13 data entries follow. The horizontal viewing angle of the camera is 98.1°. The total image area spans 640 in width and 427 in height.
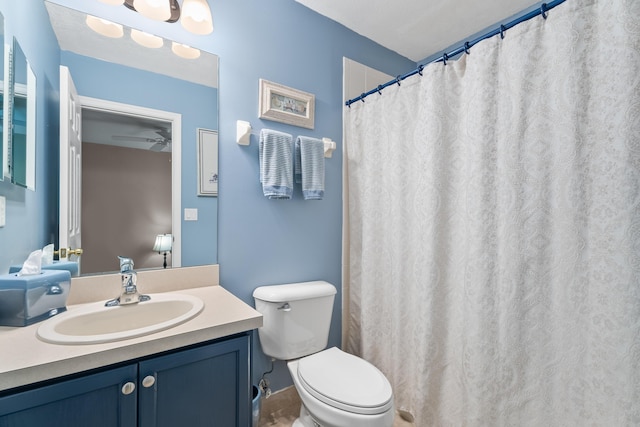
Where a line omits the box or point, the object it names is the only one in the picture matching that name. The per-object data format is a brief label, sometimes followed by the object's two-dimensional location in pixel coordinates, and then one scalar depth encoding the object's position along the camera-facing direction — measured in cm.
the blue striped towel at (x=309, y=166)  159
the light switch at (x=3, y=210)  81
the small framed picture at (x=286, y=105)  152
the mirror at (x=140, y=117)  113
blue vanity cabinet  68
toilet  107
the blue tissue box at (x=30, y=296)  80
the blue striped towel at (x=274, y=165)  147
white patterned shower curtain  85
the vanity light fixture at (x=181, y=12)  116
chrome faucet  107
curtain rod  99
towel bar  143
